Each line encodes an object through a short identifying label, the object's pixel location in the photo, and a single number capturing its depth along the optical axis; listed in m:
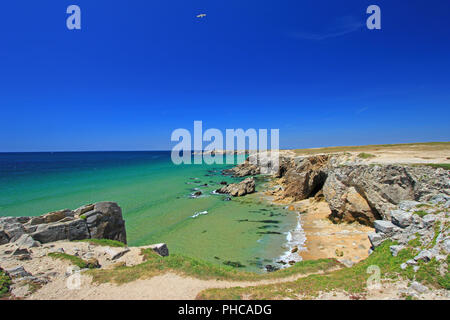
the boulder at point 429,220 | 9.89
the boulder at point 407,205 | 11.99
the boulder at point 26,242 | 12.23
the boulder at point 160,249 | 13.94
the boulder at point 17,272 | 8.98
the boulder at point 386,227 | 11.72
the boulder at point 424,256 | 8.16
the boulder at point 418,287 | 7.01
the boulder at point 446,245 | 8.10
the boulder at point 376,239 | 12.04
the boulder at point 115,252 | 12.61
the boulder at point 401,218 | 11.20
